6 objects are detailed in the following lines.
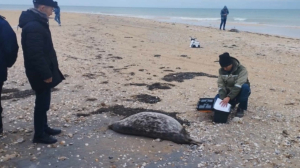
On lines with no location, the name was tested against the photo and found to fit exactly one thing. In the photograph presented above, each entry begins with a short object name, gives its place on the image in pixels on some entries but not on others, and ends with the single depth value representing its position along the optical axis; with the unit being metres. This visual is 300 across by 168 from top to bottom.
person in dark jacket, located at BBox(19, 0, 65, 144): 4.01
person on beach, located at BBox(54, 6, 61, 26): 22.76
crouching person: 5.63
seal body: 4.84
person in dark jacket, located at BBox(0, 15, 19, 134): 4.32
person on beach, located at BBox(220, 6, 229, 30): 25.32
